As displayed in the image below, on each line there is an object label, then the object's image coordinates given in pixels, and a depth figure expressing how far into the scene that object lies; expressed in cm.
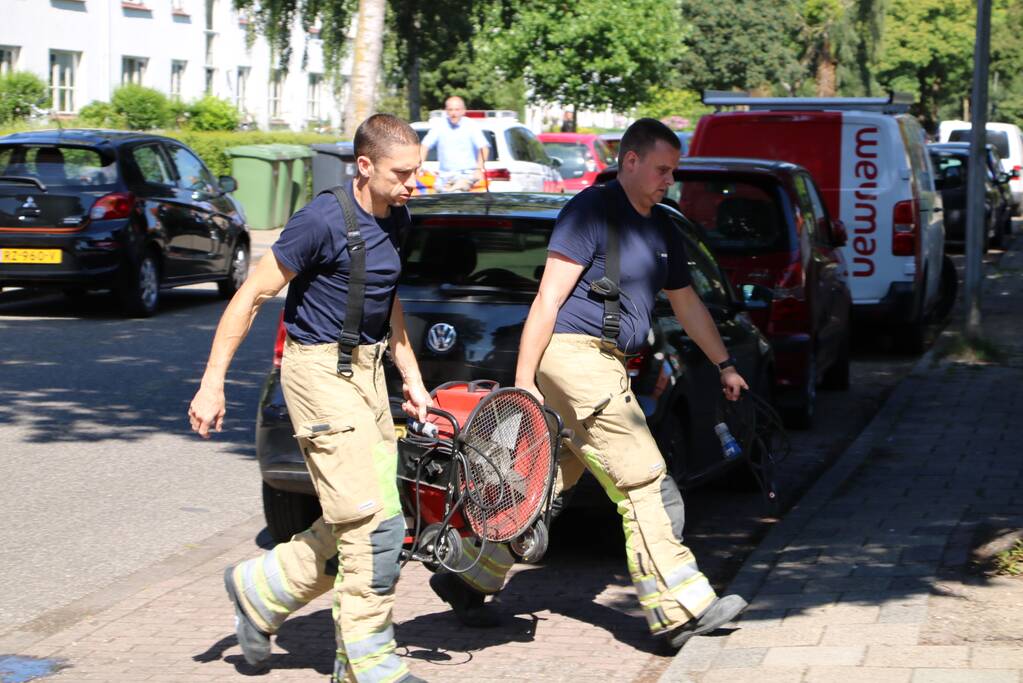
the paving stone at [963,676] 478
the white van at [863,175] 1293
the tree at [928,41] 6894
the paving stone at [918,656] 497
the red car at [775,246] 998
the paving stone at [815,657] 505
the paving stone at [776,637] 533
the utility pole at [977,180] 1292
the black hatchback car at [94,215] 1434
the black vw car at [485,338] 648
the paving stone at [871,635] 524
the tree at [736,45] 6706
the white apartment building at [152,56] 3669
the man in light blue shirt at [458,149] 1648
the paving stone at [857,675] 484
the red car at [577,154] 2831
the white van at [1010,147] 3657
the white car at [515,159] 2183
